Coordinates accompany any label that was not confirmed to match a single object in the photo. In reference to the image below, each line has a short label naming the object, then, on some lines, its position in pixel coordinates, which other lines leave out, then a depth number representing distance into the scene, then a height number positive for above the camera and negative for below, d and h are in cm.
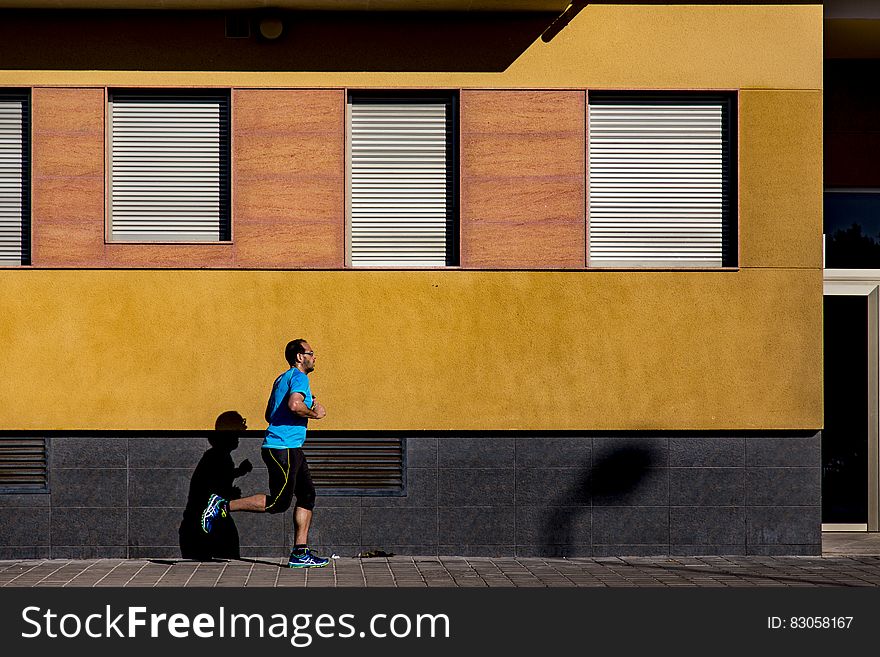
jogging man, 1084 -105
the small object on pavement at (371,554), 1144 -193
